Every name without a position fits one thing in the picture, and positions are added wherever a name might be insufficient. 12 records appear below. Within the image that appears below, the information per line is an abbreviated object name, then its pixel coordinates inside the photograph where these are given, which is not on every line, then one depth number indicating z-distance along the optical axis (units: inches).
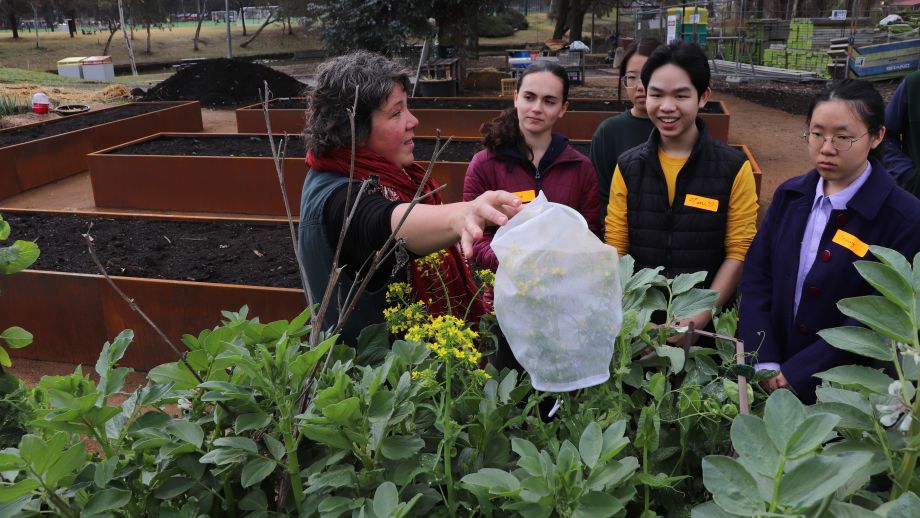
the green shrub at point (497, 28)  1530.6
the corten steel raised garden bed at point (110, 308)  161.3
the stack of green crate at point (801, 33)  716.0
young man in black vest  103.0
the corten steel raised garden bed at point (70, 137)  344.2
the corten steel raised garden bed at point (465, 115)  366.9
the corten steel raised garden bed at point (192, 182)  291.9
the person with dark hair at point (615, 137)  133.3
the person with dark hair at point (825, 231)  82.4
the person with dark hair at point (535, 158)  116.0
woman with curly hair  73.6
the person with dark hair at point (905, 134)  118.7
